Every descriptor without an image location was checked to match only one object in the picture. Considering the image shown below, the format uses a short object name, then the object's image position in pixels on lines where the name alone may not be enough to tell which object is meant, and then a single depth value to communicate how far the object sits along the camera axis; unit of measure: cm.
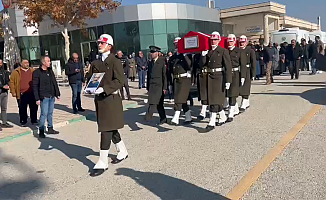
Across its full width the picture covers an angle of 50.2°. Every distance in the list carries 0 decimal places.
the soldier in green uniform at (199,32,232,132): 733
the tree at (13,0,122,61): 1867
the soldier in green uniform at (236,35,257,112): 918
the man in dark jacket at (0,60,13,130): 854
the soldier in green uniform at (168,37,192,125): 805
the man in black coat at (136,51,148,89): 1642
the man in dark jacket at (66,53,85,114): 1015
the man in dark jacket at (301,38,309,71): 1850
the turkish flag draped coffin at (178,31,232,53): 879
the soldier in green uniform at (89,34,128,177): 514
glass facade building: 2786
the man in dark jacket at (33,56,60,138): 781
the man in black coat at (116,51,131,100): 1226
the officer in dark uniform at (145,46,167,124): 810
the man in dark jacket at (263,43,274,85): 1498
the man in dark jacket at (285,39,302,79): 1627
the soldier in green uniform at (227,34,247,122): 830
